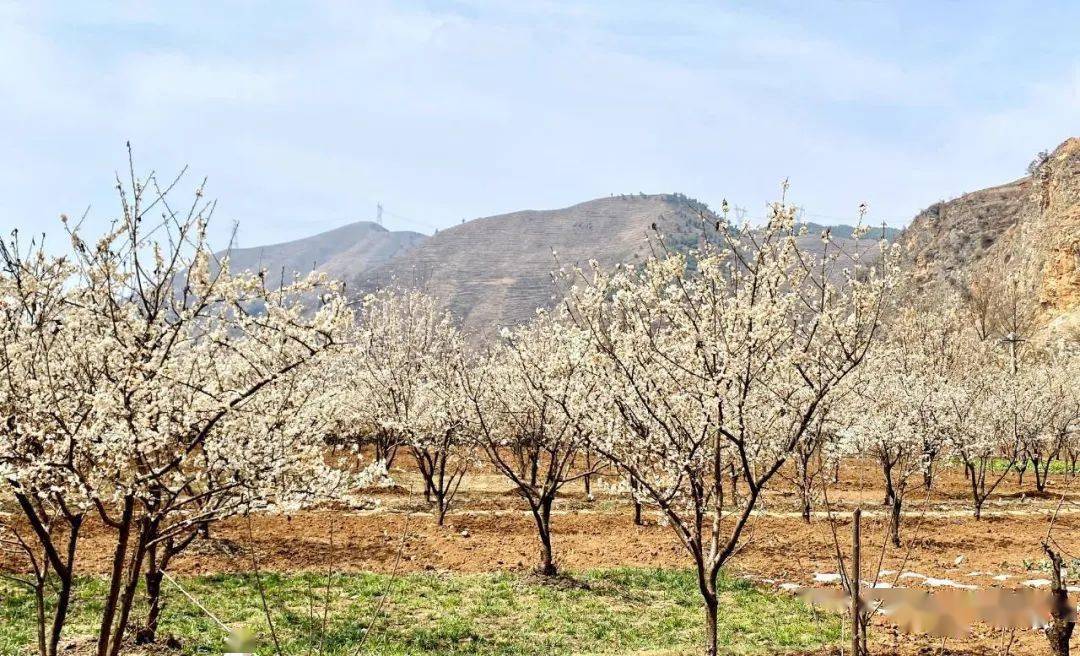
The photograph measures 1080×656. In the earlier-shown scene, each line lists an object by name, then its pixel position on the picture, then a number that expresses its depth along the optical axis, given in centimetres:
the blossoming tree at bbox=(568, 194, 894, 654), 757
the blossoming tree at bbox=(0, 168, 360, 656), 521
